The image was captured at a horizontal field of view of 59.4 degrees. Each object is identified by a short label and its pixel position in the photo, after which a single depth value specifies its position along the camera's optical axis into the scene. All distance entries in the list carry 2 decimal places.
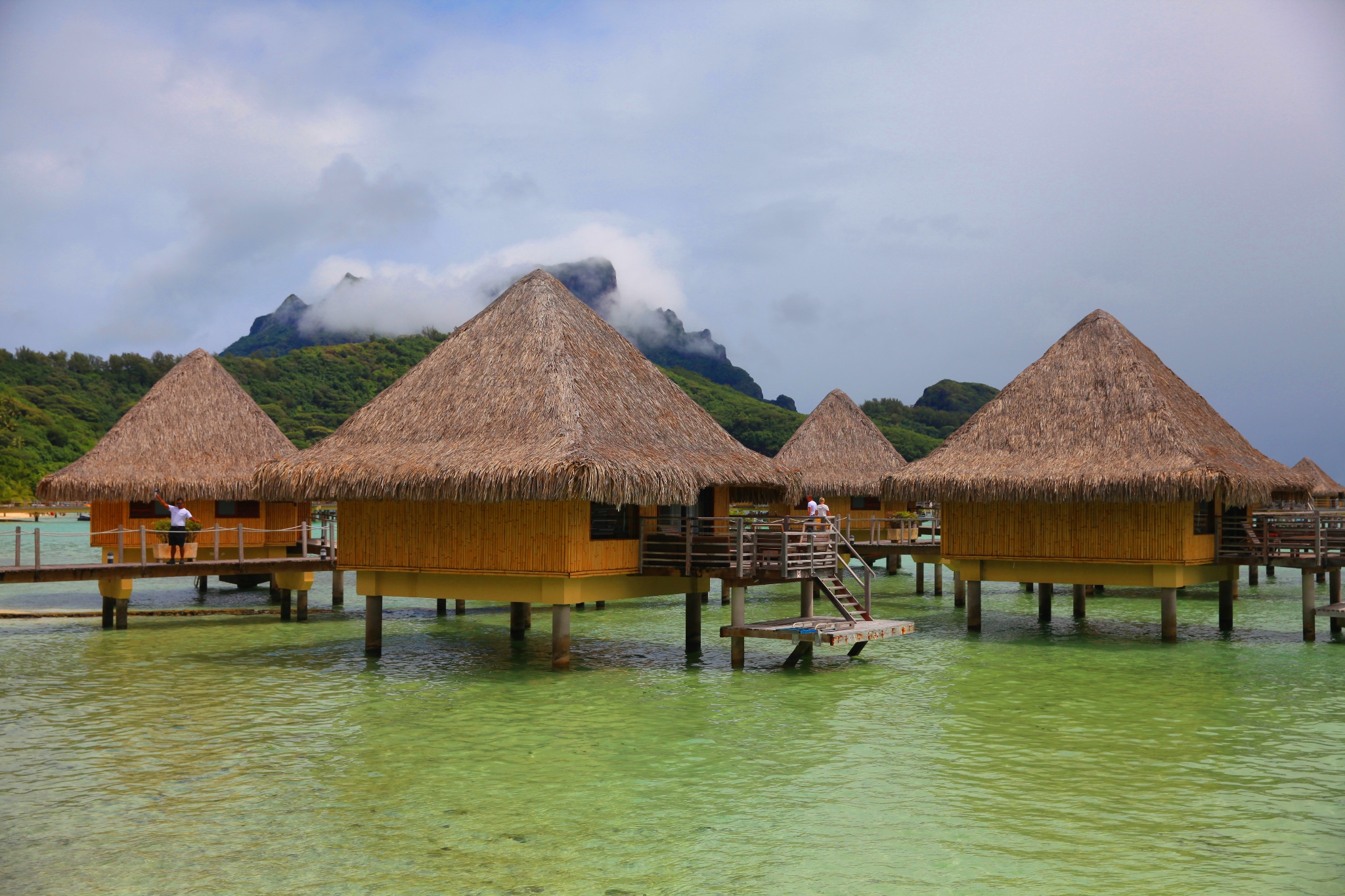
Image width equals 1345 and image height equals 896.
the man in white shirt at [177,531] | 26.14
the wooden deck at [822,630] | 18.77
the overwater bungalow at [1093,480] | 22.38
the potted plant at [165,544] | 26.34
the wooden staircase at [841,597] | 19.89
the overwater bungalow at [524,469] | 18.47
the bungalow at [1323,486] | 50.50
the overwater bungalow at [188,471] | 27.66
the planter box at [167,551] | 26.33
